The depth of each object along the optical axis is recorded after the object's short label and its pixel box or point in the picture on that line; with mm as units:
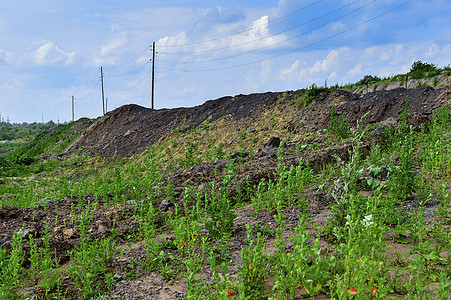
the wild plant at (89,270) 3498
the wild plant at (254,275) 2889
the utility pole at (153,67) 35062
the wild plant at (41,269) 3539
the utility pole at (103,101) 50353
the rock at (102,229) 5355
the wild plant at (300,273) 2725
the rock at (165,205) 6257
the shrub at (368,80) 33312
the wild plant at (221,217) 4336
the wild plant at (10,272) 3342
